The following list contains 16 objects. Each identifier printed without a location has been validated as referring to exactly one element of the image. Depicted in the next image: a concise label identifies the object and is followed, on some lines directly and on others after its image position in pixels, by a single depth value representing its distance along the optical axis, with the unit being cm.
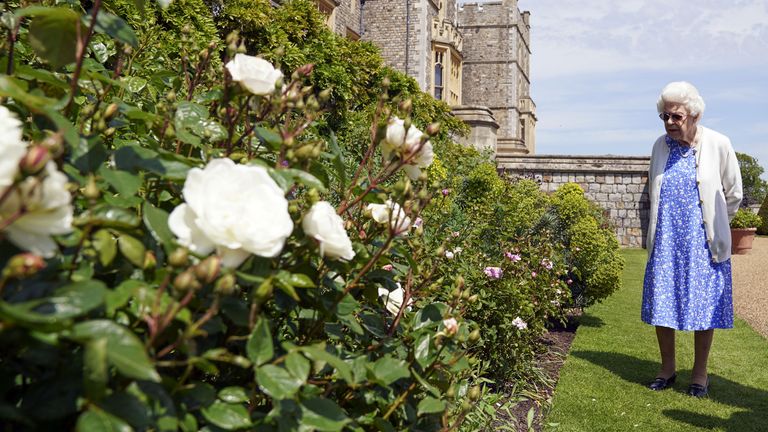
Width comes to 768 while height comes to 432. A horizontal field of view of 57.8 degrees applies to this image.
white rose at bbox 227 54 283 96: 125
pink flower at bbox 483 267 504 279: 441
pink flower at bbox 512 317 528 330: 436
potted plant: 1541
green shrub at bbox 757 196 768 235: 2284
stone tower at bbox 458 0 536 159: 3105
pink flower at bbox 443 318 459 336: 141
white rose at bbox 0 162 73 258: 75
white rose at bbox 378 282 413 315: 162
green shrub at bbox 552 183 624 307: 710
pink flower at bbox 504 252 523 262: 500
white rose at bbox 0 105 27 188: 73
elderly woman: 441
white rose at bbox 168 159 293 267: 90
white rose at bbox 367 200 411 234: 133
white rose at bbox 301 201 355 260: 112
